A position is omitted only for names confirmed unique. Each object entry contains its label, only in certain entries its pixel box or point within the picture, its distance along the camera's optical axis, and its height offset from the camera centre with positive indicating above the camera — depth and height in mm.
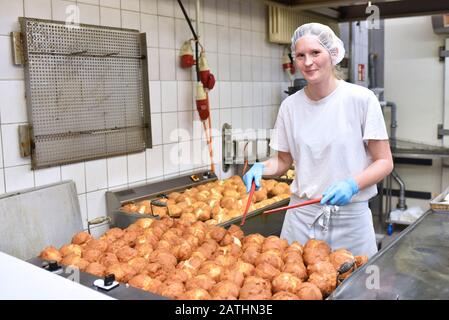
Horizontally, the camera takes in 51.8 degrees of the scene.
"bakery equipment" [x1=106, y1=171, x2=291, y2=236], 2717 -584
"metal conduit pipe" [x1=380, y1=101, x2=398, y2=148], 4850 -111
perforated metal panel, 2449 +140
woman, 1944 -159
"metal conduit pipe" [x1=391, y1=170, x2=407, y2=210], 4758 -886
